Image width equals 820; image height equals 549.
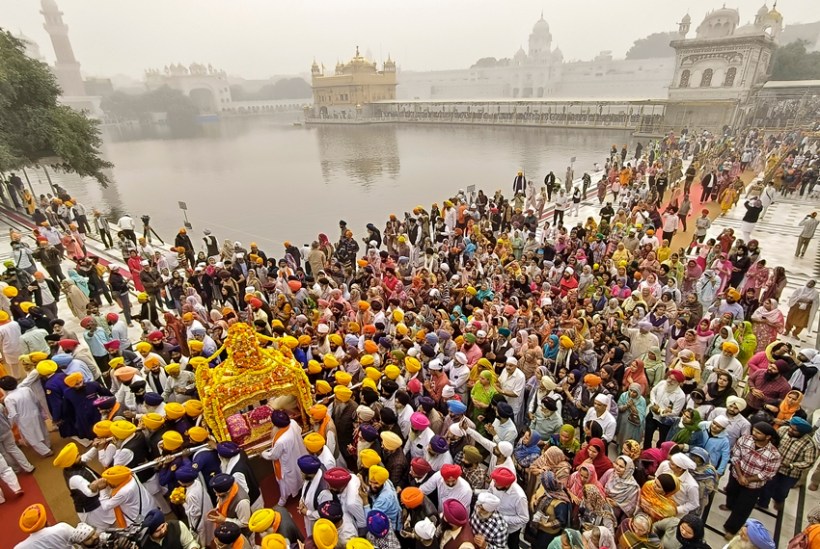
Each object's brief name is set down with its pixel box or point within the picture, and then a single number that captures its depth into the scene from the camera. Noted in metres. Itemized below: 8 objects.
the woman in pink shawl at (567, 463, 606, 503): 3.56
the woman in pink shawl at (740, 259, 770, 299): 7.38
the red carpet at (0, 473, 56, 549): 4.30
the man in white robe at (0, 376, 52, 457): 4.83
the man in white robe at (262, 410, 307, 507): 4.24
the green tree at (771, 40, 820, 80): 39.38
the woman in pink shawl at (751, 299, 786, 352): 6.13
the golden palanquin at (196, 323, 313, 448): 4.46
